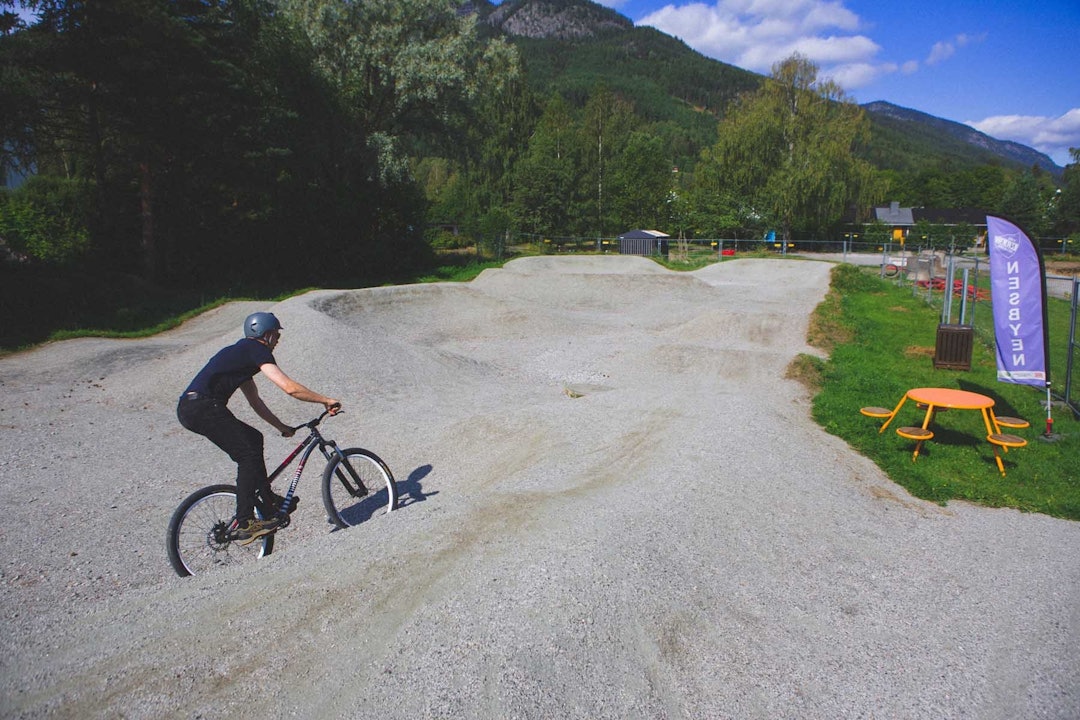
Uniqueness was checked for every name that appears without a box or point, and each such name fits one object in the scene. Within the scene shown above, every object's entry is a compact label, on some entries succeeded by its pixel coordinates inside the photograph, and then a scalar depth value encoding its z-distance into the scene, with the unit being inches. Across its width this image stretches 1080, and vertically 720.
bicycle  198.7
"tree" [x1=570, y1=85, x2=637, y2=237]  2182.6
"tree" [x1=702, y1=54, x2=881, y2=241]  1838.1
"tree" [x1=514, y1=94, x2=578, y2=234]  1980.8
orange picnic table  306.7
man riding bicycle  189.0
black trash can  499.2
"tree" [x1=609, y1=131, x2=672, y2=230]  2182.6
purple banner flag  352.5
